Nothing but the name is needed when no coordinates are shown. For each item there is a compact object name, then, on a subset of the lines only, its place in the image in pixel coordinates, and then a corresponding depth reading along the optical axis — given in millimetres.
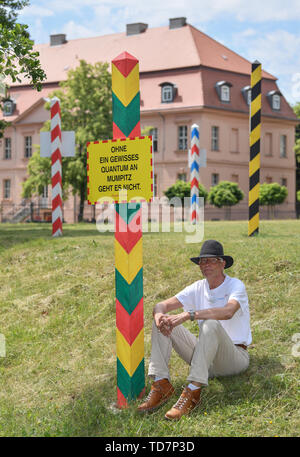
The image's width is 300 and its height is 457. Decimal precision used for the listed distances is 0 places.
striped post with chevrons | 6156
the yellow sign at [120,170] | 6070
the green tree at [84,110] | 41250
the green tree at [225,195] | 41281
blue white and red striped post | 16453
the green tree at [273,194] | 43375
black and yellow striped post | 12250
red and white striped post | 14070
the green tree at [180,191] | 39688
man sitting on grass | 5848
